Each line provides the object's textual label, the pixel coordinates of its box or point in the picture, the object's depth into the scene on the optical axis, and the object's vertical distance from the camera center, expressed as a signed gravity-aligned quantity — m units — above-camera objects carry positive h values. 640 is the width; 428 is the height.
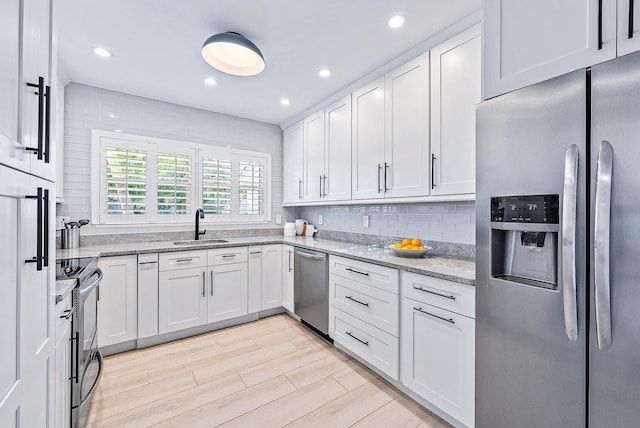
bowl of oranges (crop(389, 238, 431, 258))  2.19 -0.28
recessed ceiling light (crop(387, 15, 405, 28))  1.86 +1.32
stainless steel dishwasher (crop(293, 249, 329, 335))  2.71 -0.79
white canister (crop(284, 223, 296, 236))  3.95 -0.22
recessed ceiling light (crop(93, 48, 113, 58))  2.24 +1.31
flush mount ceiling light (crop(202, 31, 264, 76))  1.91 +1.14
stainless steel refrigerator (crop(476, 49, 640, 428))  0.97 -0.15
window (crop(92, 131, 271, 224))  2.95 +0.37
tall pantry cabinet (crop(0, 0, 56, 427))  0.68 -0.01
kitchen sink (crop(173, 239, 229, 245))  3.19 -0.35
